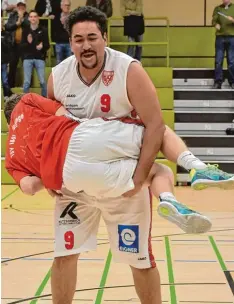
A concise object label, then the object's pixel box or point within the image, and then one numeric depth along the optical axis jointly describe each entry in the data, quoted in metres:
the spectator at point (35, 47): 11.53
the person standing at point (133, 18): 12.32
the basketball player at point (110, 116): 3.21
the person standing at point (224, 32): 11.93
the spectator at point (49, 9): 12.48
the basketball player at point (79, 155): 3.15
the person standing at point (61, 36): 11.89
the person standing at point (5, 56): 11.88
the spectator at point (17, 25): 11.85
